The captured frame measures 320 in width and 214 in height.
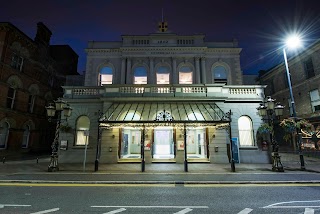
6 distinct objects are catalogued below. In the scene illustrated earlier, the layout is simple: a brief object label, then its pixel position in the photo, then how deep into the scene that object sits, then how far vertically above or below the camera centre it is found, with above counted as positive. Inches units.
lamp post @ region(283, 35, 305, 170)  504.4 +297.2
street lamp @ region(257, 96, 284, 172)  486.7 +78.3
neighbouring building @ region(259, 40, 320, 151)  829.8 +291.0
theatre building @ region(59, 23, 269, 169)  635.5 +55.5
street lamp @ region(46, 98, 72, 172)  485.0 +56.6
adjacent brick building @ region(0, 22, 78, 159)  841.5 +290.7
